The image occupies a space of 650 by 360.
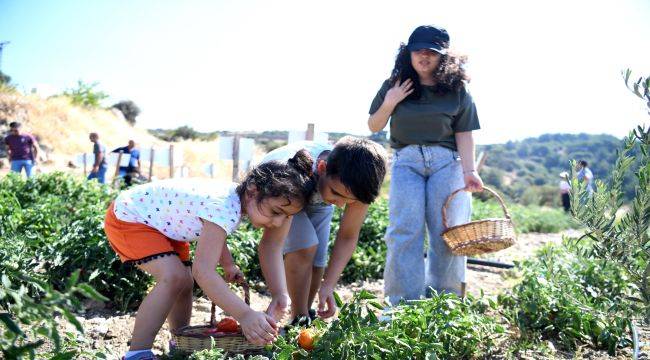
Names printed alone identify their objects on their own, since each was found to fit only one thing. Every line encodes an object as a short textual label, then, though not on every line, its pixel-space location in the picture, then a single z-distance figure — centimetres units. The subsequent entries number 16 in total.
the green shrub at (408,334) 207
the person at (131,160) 1079
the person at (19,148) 948
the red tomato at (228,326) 235
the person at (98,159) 1052
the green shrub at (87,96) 2552
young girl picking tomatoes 218
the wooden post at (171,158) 1075
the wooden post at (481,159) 1088
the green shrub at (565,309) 285
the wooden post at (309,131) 632
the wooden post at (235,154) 735
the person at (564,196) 1328
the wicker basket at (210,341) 221
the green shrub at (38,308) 111
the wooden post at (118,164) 1075
